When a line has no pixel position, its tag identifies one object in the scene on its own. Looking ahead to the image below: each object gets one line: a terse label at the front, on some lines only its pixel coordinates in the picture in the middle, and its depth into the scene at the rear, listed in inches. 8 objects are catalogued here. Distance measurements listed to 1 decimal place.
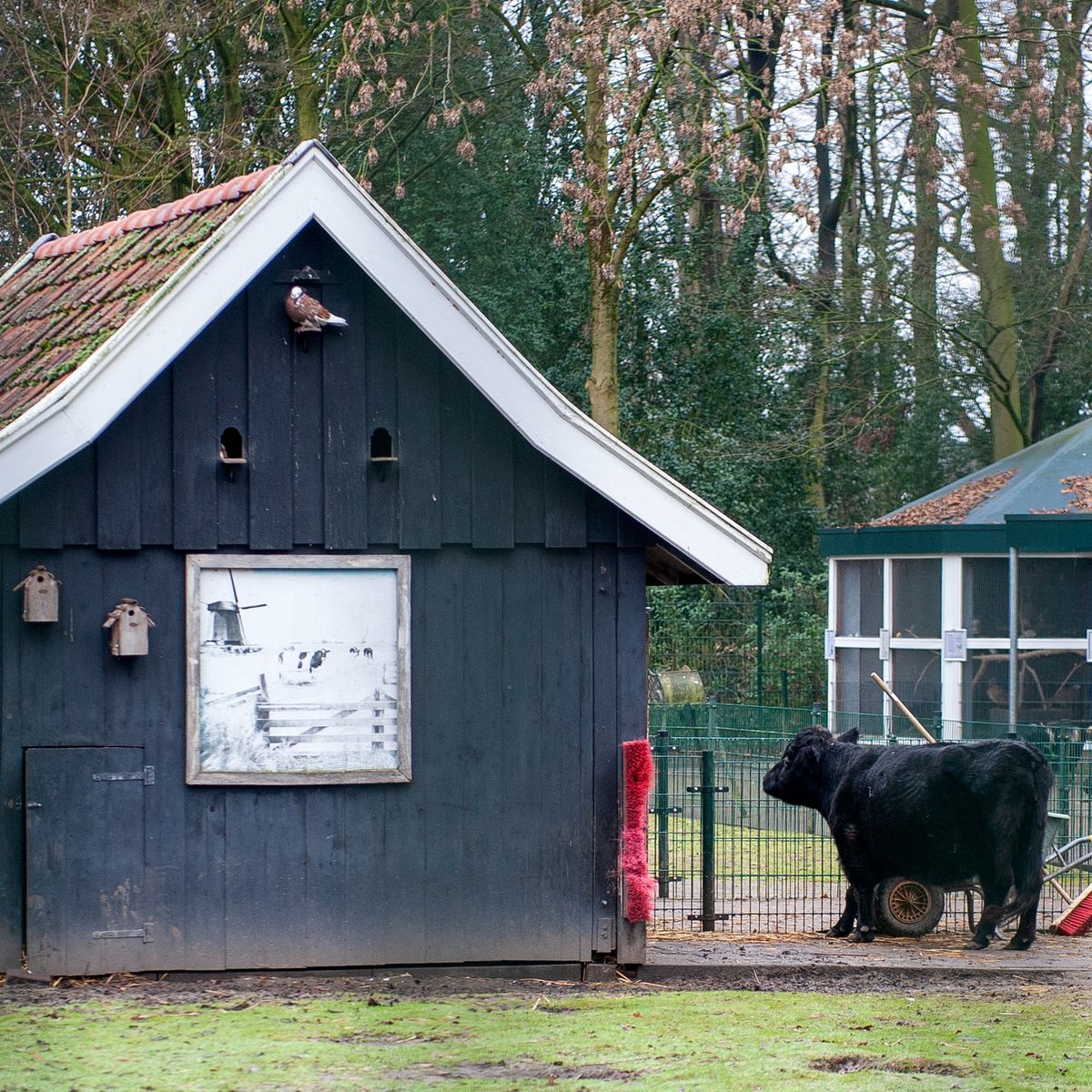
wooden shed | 737.6
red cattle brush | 781.9
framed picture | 753.6
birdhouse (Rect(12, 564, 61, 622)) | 725.3
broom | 985.5
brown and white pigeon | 752.3
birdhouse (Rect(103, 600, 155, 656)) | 734.5
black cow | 912.9
